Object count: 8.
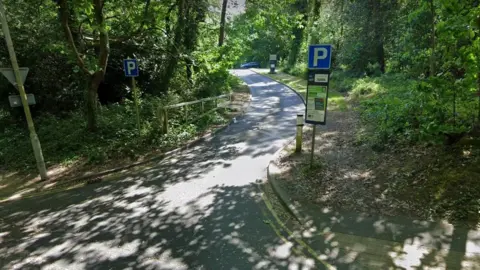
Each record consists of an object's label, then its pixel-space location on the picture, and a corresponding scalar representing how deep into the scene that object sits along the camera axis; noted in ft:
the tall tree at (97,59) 28.04
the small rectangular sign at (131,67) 31.19
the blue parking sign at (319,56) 21.18
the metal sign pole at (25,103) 23.13
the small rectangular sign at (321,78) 21.87
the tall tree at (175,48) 46.50
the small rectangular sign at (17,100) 24.79
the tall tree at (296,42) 104.27
